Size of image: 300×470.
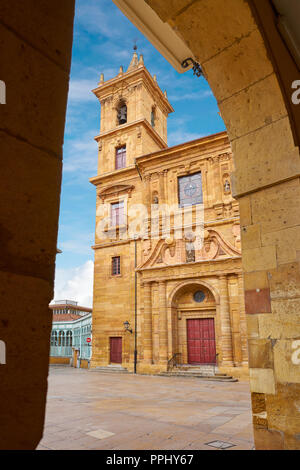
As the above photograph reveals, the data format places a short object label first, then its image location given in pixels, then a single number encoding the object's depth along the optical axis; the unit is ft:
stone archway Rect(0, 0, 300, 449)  3.79
